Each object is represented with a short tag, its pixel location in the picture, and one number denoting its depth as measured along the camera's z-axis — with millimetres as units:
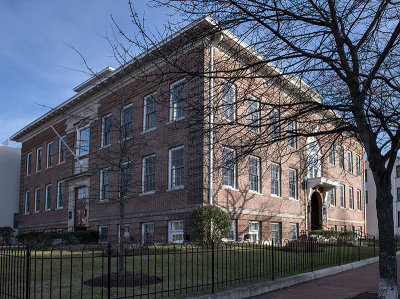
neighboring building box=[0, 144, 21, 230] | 35906
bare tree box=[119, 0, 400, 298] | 7207
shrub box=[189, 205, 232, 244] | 16328
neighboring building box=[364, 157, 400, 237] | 53562
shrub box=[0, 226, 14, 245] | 31816
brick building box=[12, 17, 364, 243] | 18719
